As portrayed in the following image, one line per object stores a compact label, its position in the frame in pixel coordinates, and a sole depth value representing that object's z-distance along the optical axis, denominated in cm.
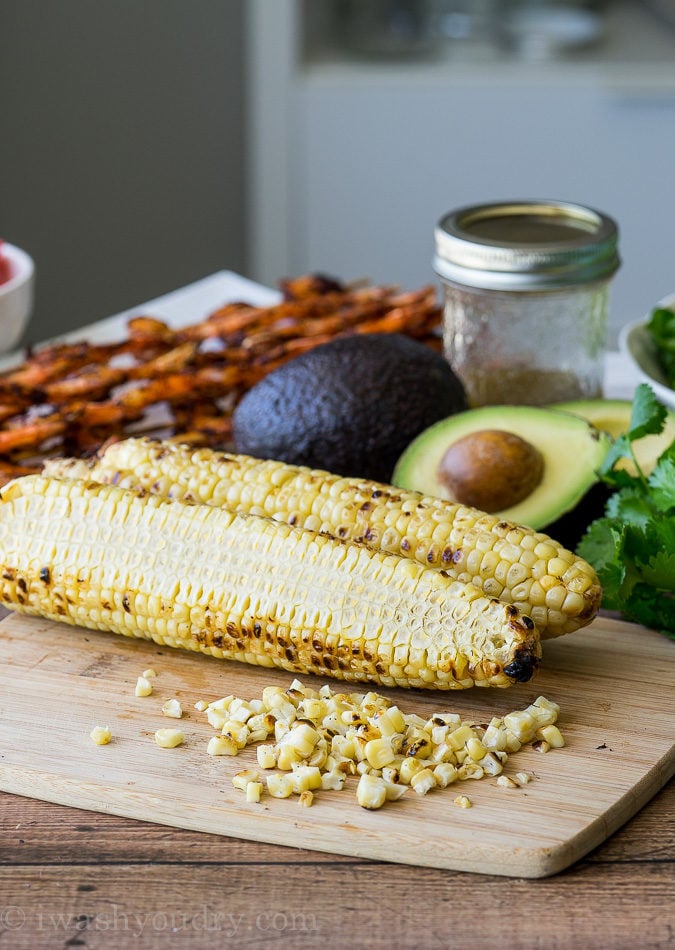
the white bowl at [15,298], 95
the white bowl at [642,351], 86
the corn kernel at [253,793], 67
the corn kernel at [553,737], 69
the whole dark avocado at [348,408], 82
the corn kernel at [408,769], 67
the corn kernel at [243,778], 67
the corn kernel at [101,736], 69
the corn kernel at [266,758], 68
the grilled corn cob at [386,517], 72
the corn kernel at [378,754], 68
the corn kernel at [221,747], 69
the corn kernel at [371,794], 67
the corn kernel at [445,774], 67
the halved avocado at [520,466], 78
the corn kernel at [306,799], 67
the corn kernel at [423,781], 67
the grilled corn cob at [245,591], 70
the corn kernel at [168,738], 69
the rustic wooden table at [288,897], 64
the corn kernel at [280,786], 67
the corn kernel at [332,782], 67
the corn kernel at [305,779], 67
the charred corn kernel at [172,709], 71
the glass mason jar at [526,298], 84
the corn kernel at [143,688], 72
